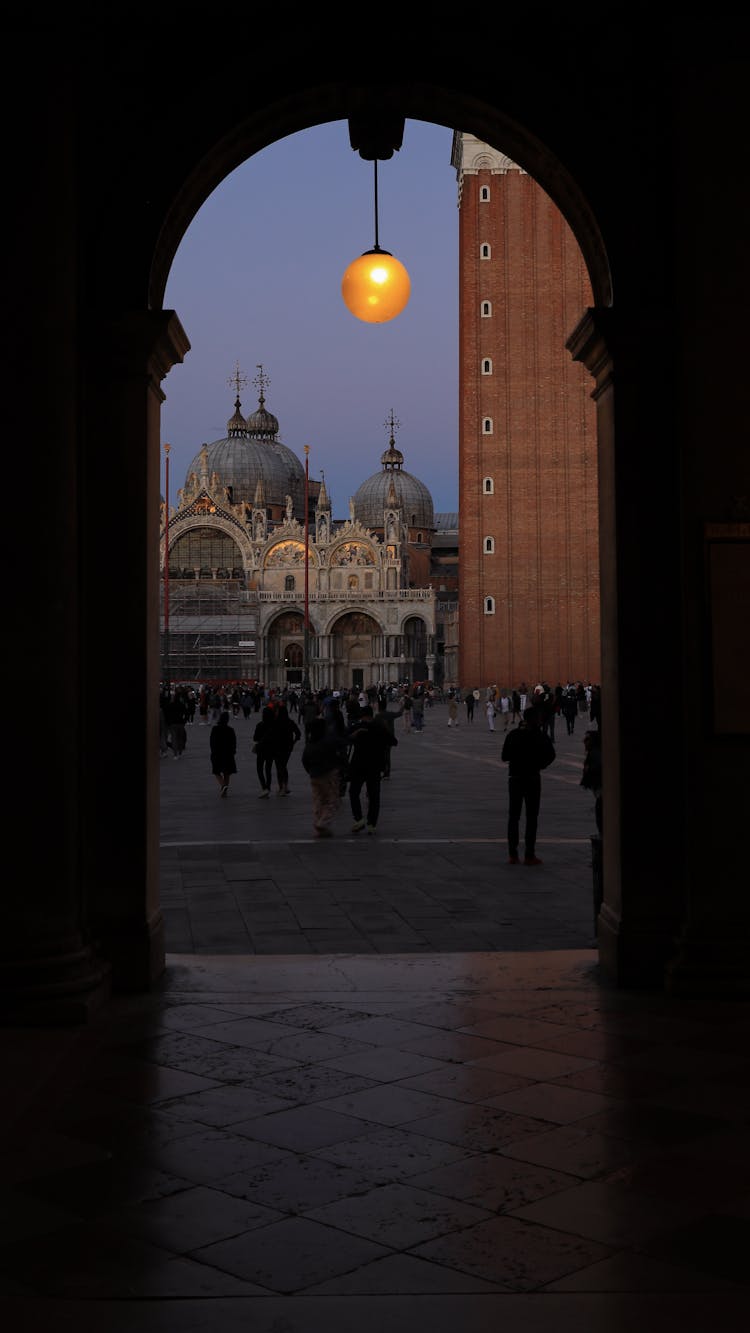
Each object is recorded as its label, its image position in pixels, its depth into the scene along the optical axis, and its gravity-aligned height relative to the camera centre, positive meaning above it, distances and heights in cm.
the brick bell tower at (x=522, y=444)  5672 +1082
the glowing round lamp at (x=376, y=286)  691 +221
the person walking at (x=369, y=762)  1198 -79
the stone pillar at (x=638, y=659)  541 +9
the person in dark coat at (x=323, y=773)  1164 -87
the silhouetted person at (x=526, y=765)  988 -69
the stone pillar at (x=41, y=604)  482 +31
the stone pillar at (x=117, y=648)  539 +15
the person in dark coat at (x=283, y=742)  1591 -80
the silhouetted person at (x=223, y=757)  1600 -97
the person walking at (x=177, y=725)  2248 -81
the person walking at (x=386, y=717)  1364 -43
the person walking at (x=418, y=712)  3388 -88
